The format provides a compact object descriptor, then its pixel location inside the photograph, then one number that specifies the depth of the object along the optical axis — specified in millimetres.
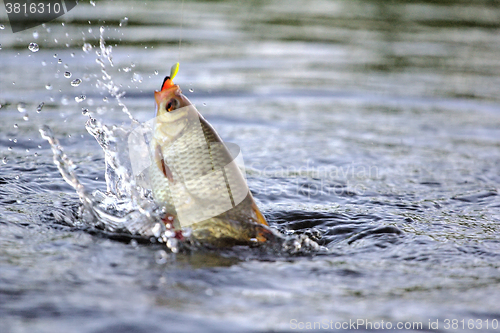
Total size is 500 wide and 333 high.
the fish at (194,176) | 6406
